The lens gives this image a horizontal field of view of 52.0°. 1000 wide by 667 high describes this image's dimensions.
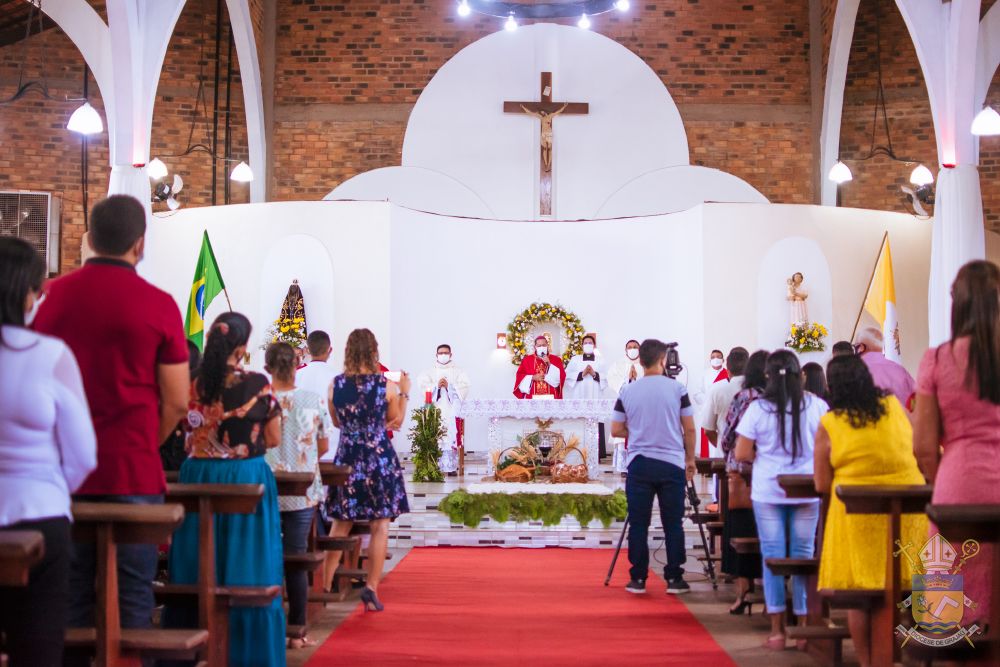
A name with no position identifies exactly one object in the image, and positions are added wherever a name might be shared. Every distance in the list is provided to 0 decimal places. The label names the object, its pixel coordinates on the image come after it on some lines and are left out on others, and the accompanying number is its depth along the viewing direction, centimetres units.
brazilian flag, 1038
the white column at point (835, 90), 1430
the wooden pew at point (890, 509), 362
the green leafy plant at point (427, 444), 982
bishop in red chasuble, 1114
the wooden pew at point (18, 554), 219
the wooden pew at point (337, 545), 530
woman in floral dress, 553
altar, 994
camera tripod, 645
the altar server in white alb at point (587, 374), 1264
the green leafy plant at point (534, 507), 827
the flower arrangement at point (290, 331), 1225
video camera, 801
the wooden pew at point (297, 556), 449
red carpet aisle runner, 464
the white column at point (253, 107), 1482
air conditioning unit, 1406
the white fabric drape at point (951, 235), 934
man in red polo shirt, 294
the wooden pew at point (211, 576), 347
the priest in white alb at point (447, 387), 1155
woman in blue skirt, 379
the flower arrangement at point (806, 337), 1204
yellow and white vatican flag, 1097
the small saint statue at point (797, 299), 1223
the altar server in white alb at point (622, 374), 1094
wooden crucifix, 1486
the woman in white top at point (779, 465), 487
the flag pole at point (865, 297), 1186
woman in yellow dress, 398
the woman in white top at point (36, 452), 236
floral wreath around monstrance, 1319
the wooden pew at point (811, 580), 448
